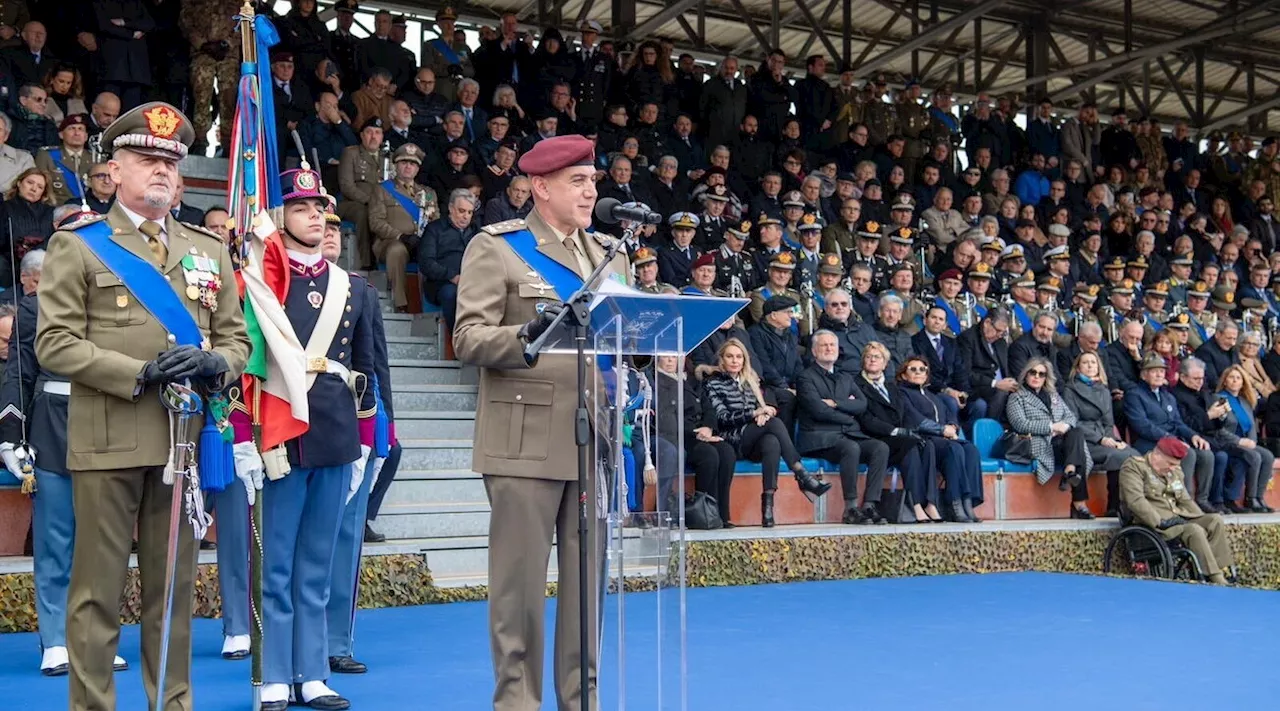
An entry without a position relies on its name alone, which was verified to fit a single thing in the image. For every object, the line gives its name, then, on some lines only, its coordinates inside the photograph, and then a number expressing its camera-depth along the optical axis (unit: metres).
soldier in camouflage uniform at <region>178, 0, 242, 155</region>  11.02
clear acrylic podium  3.64
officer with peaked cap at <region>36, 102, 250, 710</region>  3.70
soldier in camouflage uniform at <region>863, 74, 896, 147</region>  15.30
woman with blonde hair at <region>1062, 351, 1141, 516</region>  11.06
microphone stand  3.34
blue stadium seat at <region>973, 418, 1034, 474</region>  10.80
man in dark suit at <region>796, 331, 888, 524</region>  9.88
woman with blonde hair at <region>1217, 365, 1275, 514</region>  11.79
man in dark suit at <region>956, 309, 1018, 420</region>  11.45
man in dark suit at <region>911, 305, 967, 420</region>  11.38
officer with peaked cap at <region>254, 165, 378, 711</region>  4.64
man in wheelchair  10.01
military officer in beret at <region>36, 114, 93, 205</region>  9.39
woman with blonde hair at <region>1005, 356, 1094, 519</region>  10.84
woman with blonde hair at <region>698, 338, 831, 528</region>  9.52
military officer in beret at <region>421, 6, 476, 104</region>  12.70
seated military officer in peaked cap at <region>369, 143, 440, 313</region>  10.53
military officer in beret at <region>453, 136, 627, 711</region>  3.81
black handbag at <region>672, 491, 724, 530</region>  9.04
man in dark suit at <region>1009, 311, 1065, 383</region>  11.77
